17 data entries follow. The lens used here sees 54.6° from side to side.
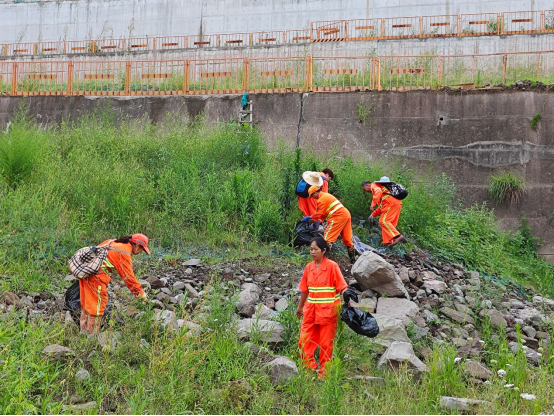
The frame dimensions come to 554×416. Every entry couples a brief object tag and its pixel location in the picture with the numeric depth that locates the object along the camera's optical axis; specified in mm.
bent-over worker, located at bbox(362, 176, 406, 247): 8883
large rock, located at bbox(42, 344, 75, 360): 4824
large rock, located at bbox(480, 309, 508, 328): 6780
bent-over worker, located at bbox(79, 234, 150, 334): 5602
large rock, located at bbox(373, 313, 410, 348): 5645
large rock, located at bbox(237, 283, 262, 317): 6253
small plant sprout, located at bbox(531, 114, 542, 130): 12250
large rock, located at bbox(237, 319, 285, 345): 5562
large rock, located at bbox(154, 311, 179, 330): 5328
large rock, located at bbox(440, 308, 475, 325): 6827
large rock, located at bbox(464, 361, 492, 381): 4973
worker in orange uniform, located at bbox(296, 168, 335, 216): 8156
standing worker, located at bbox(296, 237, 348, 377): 5133
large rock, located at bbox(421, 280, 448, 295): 7551
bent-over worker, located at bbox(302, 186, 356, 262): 7746
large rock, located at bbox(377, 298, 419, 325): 6309
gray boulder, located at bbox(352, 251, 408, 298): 6672
